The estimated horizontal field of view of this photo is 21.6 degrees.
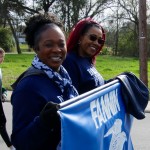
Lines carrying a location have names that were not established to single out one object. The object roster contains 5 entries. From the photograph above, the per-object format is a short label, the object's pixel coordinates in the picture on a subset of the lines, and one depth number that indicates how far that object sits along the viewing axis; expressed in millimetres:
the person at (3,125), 5559
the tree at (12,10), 42875
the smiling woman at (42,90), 1907
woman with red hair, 2922
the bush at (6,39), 44906
